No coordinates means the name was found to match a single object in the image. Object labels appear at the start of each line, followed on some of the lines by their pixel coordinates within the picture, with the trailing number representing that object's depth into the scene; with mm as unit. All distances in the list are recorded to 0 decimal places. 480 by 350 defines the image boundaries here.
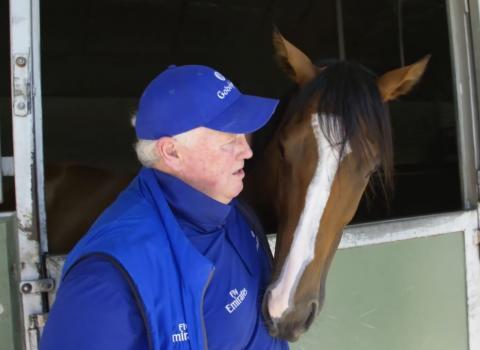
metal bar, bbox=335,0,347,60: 2946
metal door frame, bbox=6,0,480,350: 920
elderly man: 553
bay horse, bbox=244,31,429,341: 850
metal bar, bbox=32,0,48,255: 935
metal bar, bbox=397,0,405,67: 3416
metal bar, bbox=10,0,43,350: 920
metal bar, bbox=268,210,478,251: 1300
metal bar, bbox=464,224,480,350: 1531
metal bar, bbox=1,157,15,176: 953
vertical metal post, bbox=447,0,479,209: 1528
